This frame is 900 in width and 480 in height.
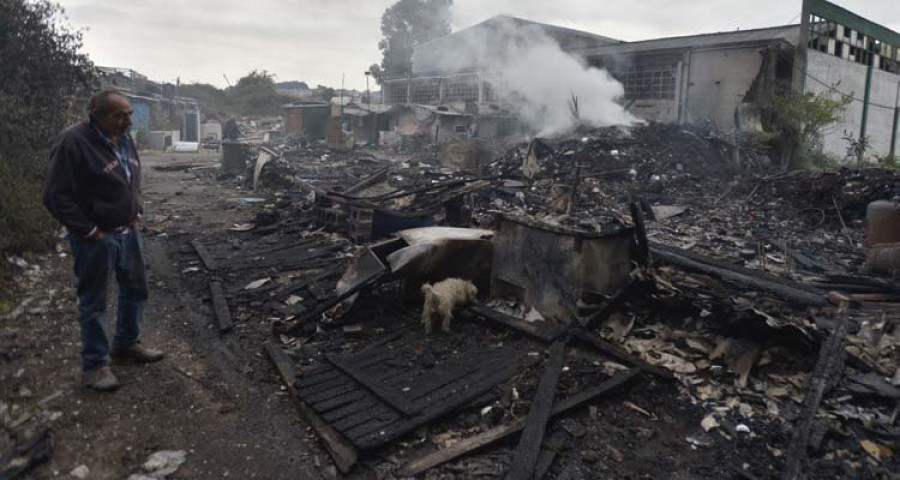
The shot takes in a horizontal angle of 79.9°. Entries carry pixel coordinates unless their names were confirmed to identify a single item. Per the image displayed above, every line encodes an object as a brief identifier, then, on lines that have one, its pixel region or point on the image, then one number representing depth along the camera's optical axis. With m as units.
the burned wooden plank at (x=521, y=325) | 4.35
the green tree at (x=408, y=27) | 47.62
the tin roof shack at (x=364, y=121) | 31.50
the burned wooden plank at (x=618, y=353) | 3.81
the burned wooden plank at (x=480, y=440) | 2.83
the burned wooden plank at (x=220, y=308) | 4.68
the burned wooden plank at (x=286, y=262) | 6.67
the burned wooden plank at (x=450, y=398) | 3.01
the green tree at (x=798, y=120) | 15.60
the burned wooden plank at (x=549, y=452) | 2.81
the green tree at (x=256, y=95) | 44.31
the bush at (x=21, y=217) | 6.09
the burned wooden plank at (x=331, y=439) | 2.83
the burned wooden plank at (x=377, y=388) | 3.32
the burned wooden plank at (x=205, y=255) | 6.58
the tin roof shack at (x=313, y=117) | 30.69
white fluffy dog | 4.62
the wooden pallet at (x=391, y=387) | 3.16
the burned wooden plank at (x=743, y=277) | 5.22
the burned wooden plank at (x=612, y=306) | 4.41
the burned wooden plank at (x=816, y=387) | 2.89
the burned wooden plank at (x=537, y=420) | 2.80
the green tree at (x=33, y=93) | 7.20
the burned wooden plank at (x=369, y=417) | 3.12
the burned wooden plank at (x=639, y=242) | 4.75
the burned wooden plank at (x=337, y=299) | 4.73
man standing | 3.20
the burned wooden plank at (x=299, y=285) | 5.60
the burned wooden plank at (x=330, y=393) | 3.43
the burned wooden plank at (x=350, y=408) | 3.23
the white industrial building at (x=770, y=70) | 17.59
